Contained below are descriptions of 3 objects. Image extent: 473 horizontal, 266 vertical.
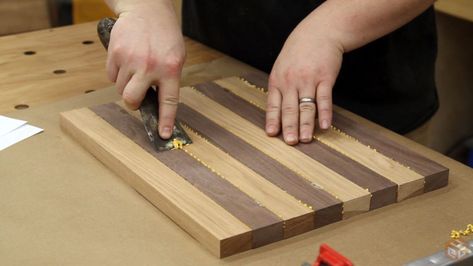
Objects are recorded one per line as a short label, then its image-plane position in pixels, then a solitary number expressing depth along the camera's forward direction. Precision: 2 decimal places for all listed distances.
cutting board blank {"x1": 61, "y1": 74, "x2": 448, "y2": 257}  1.41
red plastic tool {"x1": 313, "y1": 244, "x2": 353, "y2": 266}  1.32
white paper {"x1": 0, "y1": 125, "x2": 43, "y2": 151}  1.58
